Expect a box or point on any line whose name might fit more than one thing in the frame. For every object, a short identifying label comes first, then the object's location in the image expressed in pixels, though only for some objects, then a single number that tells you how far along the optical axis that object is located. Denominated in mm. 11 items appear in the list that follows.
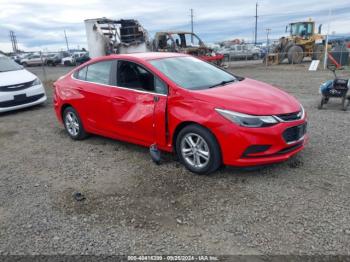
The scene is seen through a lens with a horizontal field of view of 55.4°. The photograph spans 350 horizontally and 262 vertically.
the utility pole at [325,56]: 18555
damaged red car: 3904
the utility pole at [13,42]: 71812
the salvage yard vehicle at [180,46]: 18312
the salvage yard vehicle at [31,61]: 38312
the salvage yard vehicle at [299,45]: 23172
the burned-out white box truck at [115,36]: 17016
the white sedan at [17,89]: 8703
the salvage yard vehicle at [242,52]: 33688
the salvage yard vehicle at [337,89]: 7688
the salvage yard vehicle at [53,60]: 37844
